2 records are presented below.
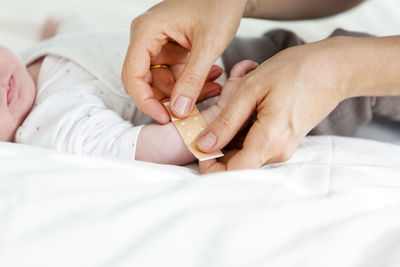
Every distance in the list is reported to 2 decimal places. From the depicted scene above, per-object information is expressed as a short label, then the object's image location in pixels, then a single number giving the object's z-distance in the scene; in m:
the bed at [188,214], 0.79
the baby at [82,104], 0.92
